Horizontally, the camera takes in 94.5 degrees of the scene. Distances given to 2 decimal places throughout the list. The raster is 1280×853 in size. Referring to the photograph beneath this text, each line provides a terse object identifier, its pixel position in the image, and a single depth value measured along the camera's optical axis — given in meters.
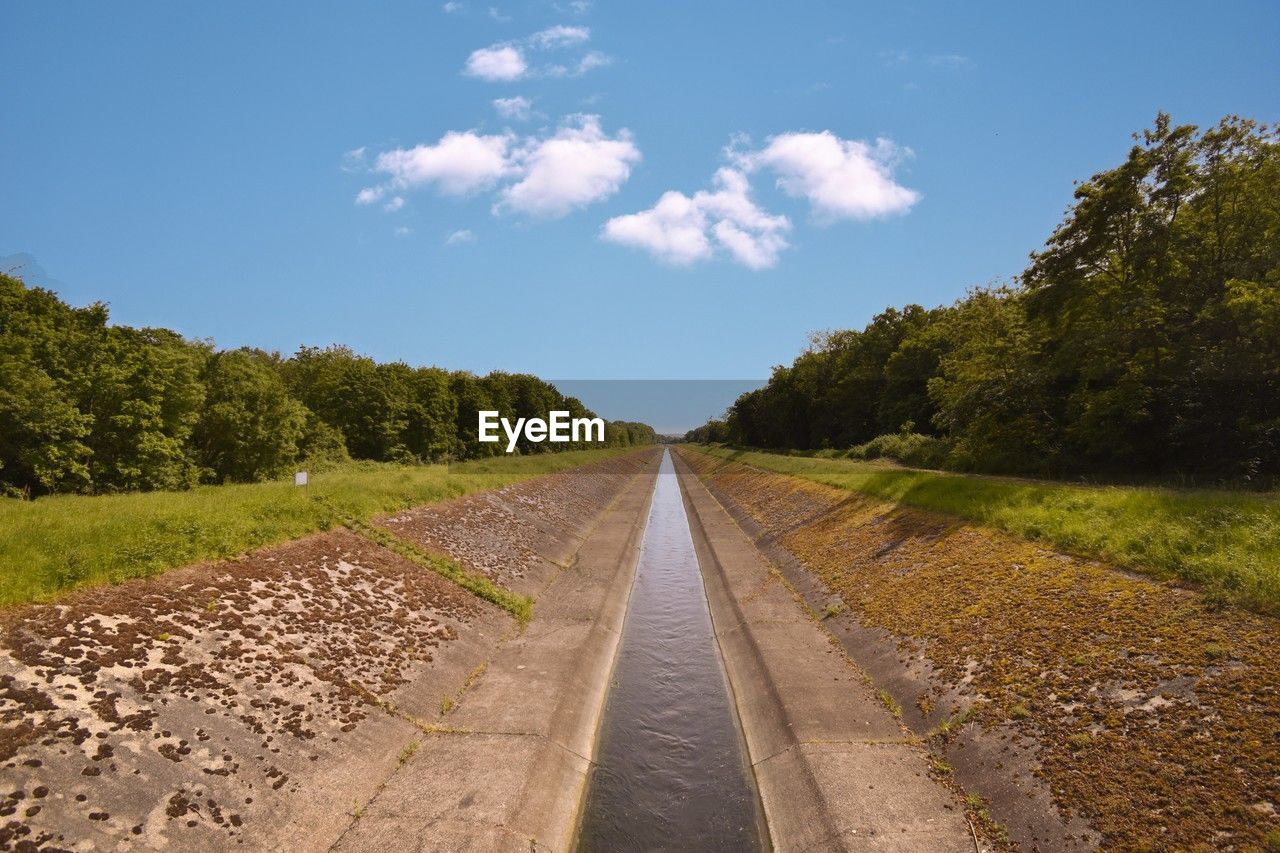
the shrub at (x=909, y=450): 50.44
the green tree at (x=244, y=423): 46.94
